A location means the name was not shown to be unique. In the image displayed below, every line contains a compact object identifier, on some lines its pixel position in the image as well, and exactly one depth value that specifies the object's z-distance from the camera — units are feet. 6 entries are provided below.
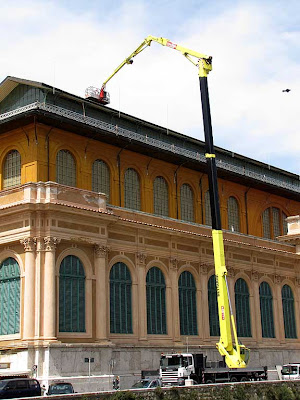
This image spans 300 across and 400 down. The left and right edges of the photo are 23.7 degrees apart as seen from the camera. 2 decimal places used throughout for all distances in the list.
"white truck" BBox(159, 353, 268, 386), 141.28
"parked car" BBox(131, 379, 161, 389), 129.18
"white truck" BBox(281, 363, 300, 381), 157.38
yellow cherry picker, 118.52
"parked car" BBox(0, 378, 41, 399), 109.70
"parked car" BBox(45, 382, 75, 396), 119.55
